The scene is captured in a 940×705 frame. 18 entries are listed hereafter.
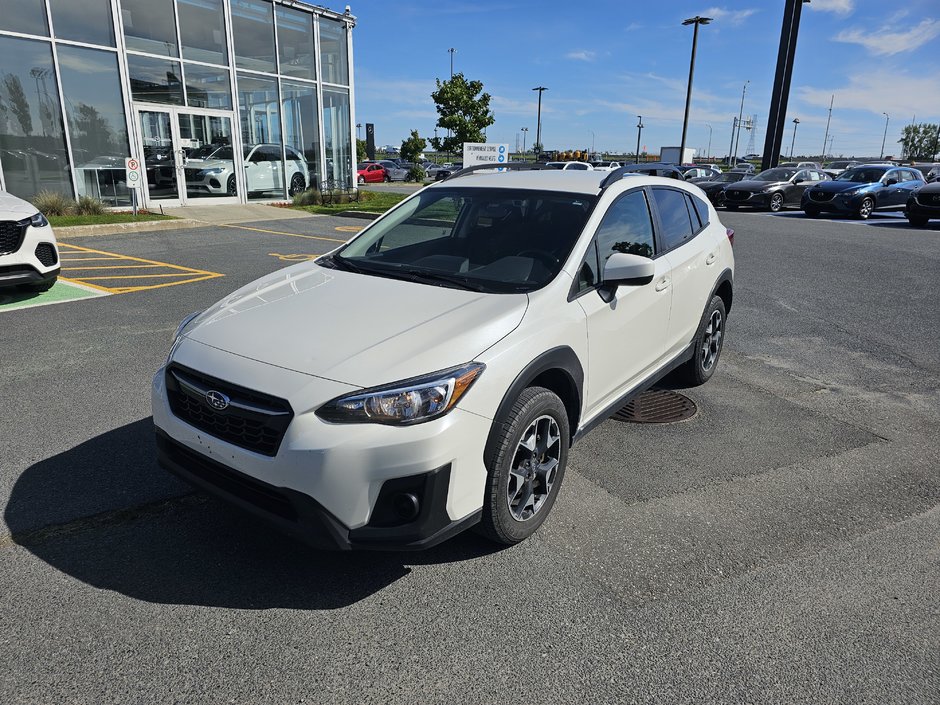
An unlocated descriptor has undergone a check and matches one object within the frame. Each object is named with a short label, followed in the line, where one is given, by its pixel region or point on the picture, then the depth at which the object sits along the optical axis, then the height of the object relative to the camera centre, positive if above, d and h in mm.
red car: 42625 -947
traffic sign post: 15124 -436
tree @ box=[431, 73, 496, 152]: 35062 +2600
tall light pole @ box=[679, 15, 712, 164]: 33562 +6462
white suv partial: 6906 -995
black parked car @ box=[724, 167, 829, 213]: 23141 -869
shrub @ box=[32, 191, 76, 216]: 15211 -1179
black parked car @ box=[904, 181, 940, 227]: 16781 -907
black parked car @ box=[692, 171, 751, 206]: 25234 -778
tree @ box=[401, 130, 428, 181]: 60969 +1045
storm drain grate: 4766 -1770
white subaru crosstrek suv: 2520 -852
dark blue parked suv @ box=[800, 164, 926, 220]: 19797 -754
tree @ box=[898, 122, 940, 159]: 91375 +3571
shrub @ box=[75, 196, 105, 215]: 15703 -1257
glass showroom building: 15742 +1495
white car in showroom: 19297 -513
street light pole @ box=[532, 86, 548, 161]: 62006 +3081
